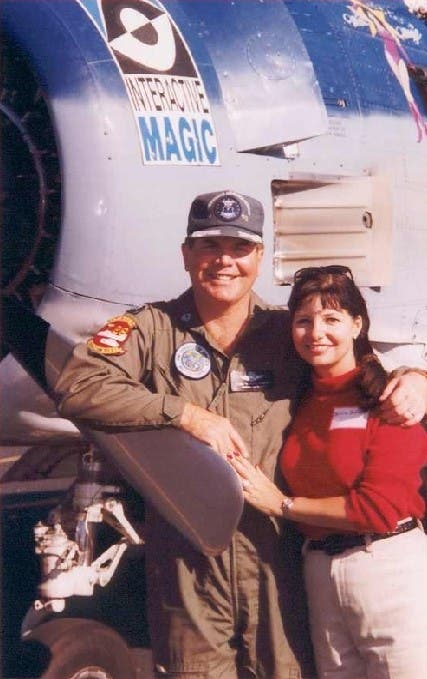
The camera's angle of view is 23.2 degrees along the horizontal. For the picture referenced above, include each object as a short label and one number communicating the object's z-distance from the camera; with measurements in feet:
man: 9.34
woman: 8.94
